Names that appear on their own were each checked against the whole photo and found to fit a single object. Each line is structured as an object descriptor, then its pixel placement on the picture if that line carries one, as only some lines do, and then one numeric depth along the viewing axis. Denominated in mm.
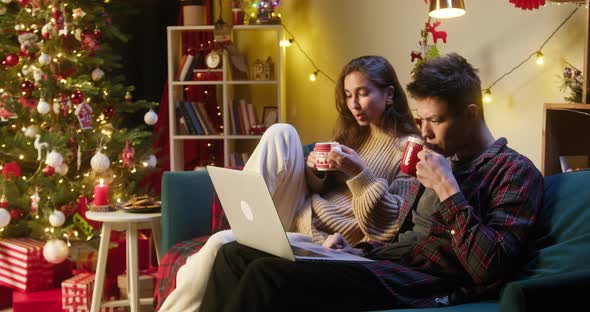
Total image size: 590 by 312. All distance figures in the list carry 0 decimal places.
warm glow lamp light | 3080
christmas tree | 3627
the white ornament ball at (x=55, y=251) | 3408
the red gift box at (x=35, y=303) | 3295
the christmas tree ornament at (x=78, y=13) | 3740
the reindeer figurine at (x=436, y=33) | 3686
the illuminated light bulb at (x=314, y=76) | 4382
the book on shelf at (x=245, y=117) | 4281
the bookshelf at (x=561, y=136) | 2729
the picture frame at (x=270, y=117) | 4305
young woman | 2428
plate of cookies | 3029
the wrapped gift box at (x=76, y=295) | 3227
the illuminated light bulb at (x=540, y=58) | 3312
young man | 1652
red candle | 3230
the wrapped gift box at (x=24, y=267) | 3477
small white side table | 2980
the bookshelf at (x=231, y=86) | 4203
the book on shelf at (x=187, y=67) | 4277
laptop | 1715
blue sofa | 1319
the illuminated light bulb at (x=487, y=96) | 3593
